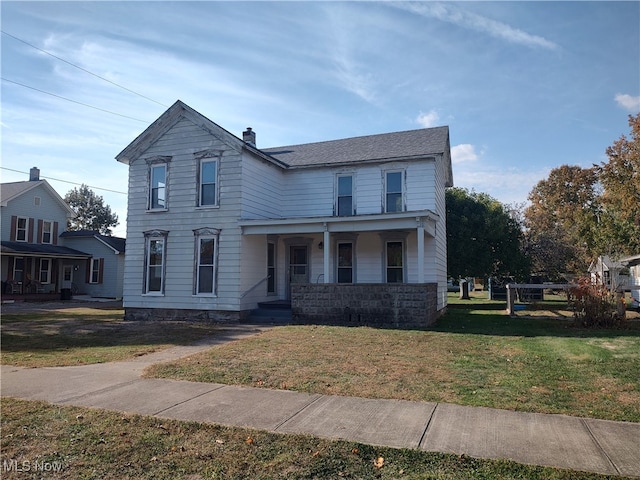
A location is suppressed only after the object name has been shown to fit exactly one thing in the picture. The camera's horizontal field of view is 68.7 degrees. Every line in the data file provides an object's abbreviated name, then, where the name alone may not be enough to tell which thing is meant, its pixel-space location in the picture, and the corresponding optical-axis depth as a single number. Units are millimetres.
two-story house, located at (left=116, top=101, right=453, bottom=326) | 16125
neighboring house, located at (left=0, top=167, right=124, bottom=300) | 30500
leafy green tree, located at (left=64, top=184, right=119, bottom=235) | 63750
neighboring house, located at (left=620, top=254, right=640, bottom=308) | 23297
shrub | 13328
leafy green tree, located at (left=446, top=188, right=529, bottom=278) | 27094
